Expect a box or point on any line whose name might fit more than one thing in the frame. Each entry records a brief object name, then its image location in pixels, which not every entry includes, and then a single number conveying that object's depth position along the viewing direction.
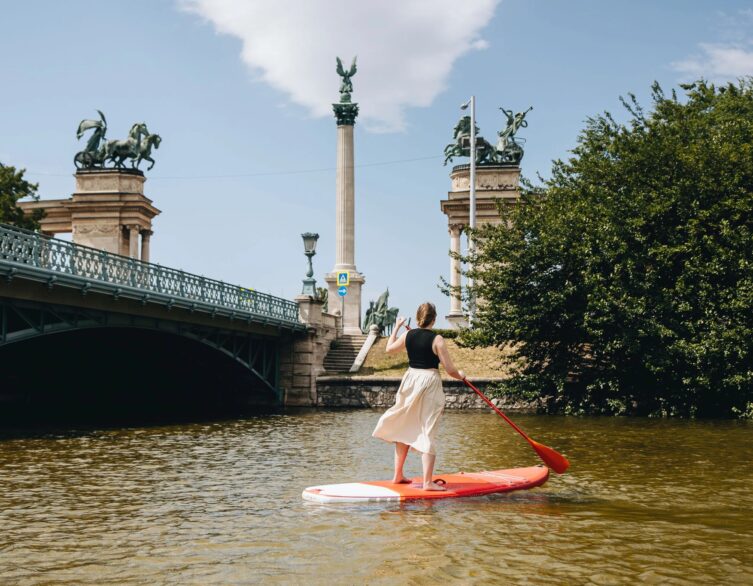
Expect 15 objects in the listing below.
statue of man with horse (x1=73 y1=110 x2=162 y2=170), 60.22
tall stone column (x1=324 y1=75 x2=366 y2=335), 45.97
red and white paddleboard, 9.46
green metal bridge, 19.05
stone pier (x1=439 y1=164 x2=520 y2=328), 56.66
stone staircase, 39.28
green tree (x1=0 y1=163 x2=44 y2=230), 45.91
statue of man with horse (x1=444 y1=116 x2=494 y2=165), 57.12
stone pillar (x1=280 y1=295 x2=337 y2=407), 35.88
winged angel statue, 48.31
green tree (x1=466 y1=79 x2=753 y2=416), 25.59
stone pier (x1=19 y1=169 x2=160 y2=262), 58.91
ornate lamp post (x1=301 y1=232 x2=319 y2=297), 35.62
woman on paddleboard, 9.63
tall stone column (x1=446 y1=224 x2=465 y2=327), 50.24
